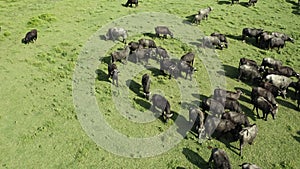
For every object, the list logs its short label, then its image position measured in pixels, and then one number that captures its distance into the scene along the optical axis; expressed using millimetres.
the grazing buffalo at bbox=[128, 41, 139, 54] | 22078
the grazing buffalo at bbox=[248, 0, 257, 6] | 30764
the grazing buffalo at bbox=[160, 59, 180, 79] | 19953
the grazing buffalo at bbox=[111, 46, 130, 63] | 20938
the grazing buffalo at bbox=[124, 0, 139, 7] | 29891
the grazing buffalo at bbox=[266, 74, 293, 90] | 19094
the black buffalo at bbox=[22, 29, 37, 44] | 23641
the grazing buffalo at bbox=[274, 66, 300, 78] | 20109
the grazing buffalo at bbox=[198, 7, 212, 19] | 27494
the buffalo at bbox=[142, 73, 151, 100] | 18172
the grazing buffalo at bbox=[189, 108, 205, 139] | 15555
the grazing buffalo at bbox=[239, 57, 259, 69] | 20591
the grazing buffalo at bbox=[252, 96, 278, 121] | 16828
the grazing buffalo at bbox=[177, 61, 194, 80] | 19891
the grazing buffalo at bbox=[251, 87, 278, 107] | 17562
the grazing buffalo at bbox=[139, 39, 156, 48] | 22609
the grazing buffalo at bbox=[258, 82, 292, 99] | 18288
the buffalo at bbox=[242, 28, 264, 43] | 24572
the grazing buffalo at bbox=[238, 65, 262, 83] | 19797
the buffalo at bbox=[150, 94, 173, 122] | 16594
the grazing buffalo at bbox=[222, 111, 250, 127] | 15898
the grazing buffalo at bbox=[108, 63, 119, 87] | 19123
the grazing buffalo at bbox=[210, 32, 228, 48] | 24047
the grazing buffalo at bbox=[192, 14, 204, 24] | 26922
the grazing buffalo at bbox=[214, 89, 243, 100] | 17656
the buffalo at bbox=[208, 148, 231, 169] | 13648
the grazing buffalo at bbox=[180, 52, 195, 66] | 21109
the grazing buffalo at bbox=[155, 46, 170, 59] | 21625
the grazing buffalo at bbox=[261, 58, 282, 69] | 20984
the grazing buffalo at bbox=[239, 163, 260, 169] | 13445
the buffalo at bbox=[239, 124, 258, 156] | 14867
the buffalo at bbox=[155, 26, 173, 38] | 24562
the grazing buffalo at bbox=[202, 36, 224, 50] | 23512
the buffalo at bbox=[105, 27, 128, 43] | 24172
